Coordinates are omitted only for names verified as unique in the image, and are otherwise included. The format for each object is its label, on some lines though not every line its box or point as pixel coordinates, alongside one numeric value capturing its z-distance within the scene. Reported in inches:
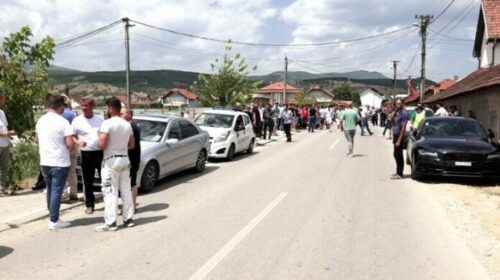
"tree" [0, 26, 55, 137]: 400.8
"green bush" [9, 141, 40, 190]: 403.4
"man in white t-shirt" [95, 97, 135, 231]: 279.1
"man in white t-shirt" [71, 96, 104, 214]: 323.3
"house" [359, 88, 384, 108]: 5807.1
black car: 436.8
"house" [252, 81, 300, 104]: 5591.0
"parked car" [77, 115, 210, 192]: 404.5
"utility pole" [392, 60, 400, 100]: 3403.1
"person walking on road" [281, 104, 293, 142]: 976.3
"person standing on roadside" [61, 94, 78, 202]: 358.9
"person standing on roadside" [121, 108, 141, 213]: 322.3
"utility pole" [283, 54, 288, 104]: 2378.2
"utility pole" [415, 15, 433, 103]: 1646.2
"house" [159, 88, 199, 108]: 5851.4
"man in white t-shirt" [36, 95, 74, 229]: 285.3
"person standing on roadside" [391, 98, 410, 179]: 477.7
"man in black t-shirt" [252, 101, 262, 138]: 912.9
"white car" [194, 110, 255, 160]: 631.8
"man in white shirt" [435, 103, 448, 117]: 795.0
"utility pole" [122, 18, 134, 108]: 1300.4
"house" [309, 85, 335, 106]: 6190.9
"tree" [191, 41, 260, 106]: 1390.3
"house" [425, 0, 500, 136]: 772.6
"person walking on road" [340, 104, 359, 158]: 661.9
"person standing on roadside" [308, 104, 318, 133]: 1348.4
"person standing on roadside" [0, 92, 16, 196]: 354.7
